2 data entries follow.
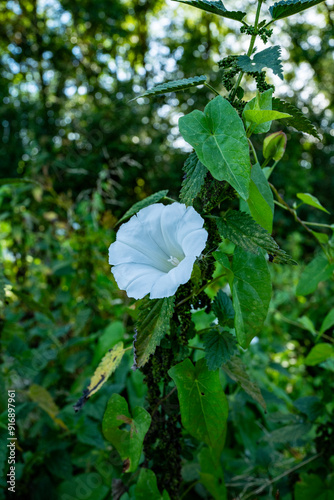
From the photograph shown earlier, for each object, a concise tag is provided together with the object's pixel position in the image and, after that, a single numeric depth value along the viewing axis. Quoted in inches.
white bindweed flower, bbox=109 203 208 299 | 19.1
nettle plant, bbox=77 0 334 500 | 19.3
